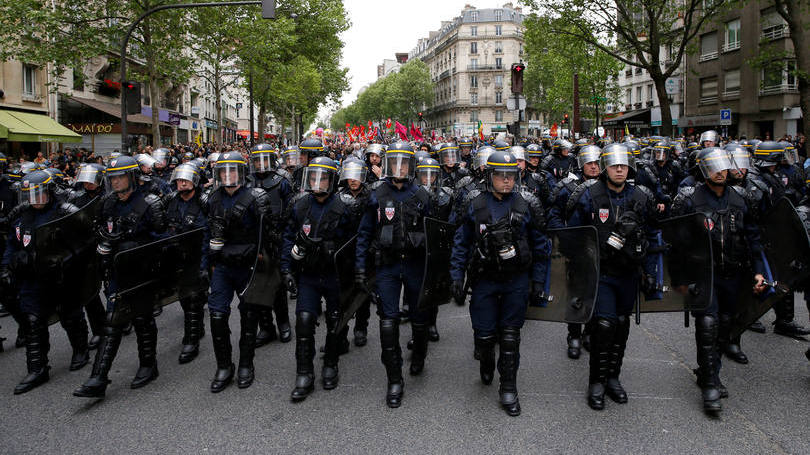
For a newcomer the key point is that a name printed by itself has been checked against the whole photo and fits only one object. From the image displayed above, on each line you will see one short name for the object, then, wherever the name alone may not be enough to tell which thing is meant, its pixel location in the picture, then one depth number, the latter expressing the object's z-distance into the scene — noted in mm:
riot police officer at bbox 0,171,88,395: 5297
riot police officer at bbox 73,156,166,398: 5250
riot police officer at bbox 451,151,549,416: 4555
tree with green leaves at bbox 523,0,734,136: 19609
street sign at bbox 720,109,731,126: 21448
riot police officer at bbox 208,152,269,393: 5148
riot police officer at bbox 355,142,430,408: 4887
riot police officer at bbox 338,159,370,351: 5273
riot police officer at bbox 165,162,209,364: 5957
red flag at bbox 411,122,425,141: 18172
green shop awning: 20719
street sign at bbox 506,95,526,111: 13109
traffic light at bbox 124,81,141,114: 15172
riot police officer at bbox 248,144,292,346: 5698
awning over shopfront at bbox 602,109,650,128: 34281
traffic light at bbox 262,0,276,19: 15469
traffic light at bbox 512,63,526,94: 12984
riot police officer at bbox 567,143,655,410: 4551
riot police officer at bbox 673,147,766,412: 4637
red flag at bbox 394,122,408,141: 17466
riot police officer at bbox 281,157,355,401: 4973
